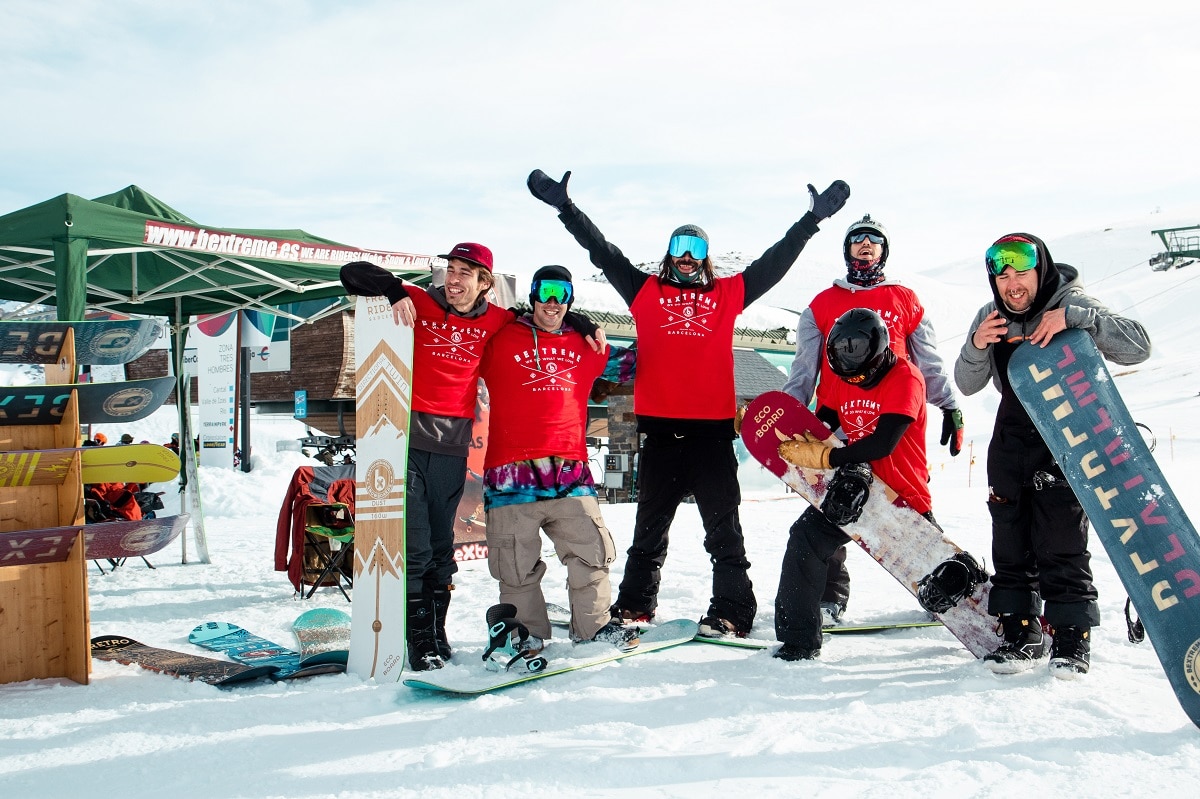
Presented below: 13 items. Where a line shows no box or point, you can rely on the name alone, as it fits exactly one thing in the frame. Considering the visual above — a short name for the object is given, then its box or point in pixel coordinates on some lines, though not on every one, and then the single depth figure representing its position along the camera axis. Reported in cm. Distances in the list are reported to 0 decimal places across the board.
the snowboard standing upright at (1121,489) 293
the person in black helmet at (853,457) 362
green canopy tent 538
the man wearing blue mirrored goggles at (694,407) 414
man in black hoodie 335
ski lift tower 5149
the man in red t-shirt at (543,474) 395
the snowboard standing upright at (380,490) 364
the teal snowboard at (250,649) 368
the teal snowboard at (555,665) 329
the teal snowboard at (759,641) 391
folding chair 584
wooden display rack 373
